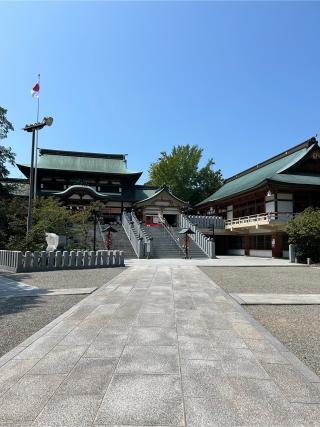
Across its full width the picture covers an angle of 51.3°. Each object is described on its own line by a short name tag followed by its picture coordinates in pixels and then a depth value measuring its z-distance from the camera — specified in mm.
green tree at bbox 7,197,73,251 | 18045
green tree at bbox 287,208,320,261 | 20078
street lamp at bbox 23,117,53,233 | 17628
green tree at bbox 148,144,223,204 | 47150
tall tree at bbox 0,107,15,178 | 21109
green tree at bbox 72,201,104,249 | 22766
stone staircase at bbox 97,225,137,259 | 23250
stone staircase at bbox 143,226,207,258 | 23852
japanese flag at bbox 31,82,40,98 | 22831
